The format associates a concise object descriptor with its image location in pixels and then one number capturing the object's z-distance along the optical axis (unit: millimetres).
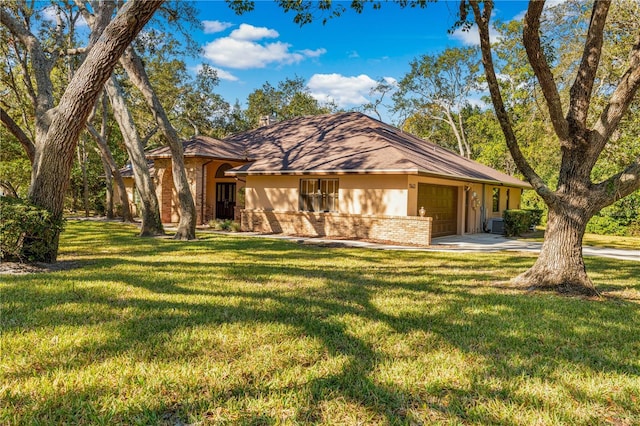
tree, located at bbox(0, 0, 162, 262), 7336
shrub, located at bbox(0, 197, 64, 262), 7312
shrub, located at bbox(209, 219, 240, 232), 18750
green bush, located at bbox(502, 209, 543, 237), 19344
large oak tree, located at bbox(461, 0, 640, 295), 6883
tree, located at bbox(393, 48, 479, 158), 34562
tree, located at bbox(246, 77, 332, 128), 46625
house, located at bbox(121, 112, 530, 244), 15633
